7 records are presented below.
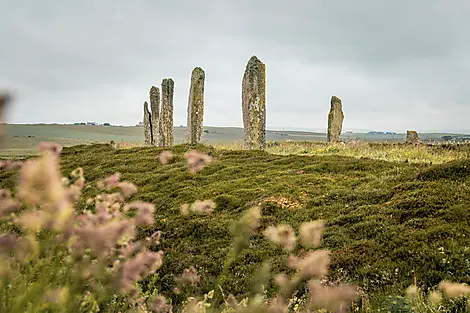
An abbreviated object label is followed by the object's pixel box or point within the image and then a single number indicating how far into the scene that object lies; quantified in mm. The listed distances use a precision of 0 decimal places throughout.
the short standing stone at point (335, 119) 30594
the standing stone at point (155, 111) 29328
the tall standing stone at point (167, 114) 28608
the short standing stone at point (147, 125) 30719
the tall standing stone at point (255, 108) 21250
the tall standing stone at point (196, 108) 24875
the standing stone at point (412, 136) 27134
